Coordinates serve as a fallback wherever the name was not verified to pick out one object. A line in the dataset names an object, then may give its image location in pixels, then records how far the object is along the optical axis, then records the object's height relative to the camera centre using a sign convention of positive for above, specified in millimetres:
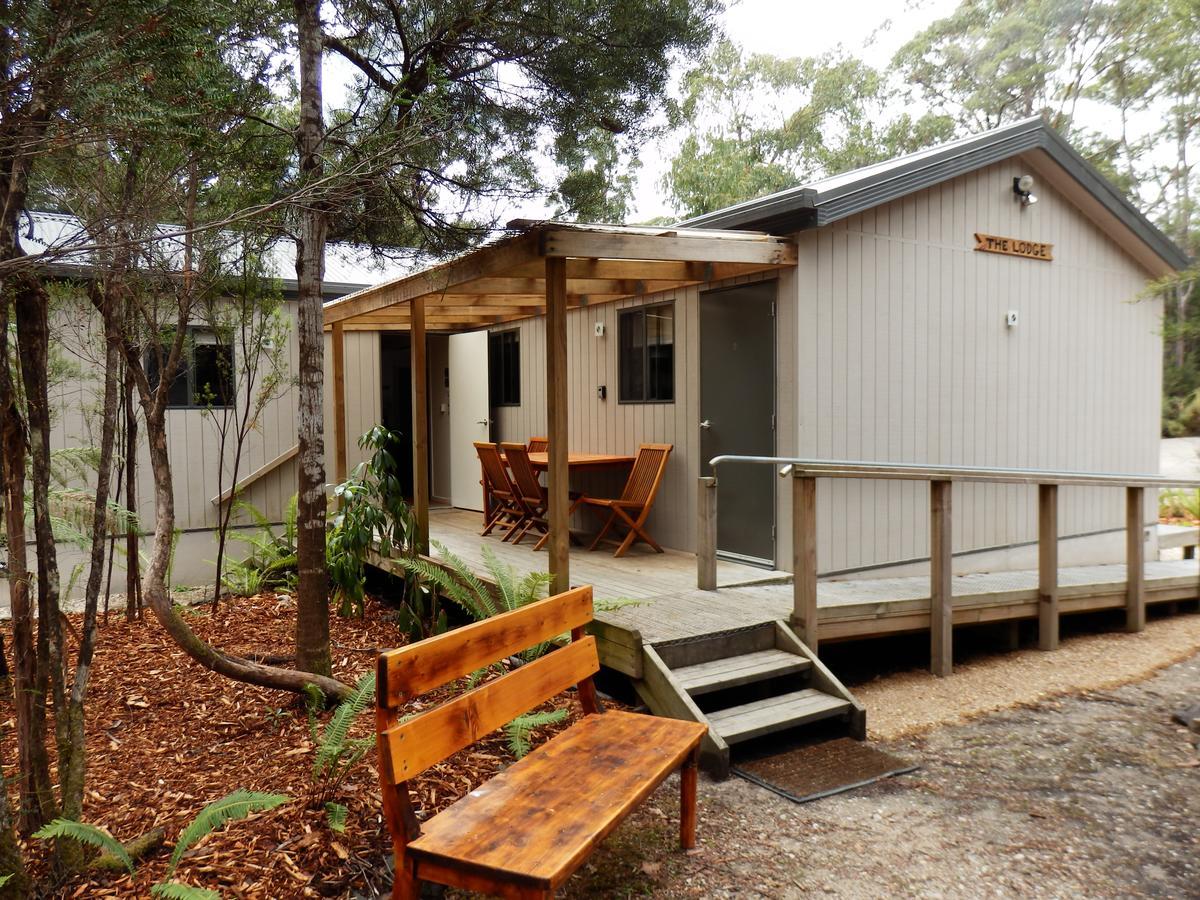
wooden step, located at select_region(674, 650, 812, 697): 4391 -1375
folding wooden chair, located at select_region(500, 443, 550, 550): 7359 -647
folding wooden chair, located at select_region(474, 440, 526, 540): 8000 -781
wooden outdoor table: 7426 -429
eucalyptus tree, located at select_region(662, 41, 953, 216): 23359 +8189
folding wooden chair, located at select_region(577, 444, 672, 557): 7137 -730
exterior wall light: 7621 +1900
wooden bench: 2289 -1158
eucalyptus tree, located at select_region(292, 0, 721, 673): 4438 +2042
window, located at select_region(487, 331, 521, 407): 9750 +505
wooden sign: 7445 +1396
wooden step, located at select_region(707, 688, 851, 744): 4164 -1526
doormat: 3865 -1693
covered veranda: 5000 +963
